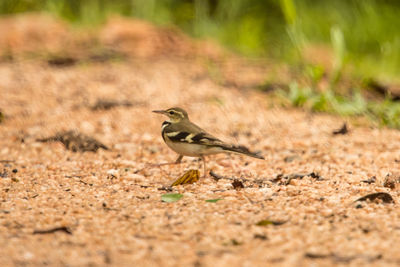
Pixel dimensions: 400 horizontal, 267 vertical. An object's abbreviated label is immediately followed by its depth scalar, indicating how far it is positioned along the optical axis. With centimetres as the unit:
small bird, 857
